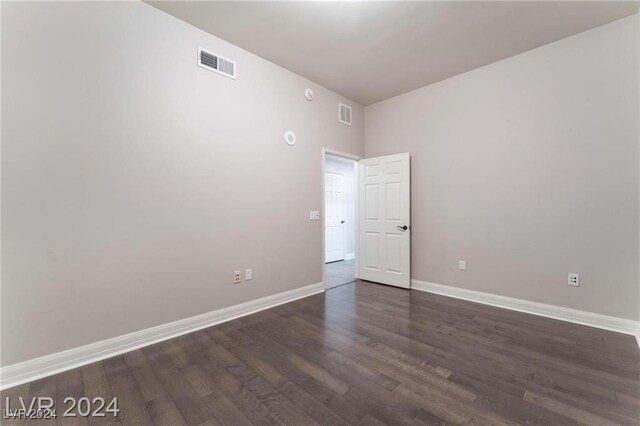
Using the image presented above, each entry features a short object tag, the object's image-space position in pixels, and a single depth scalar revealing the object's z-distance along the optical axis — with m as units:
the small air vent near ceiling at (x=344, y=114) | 4.20
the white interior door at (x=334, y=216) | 6.20
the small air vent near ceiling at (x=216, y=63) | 2.71
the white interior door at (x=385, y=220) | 3.98
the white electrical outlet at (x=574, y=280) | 2.77
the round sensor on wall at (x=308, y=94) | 3.69
